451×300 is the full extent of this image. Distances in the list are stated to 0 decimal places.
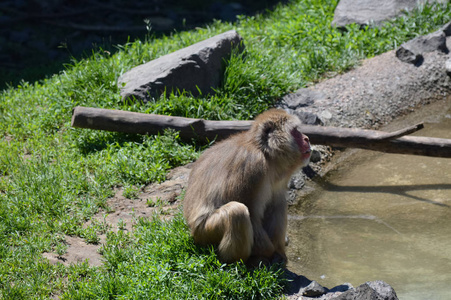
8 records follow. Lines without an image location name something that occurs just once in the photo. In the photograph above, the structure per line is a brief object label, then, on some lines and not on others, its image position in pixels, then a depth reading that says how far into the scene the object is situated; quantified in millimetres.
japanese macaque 9234
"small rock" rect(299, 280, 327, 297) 9000
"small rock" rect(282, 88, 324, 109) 16109
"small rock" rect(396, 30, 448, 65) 17719
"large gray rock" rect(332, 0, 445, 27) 20000
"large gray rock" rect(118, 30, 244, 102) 15117
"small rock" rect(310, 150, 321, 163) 14250
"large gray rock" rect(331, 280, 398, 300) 8398
